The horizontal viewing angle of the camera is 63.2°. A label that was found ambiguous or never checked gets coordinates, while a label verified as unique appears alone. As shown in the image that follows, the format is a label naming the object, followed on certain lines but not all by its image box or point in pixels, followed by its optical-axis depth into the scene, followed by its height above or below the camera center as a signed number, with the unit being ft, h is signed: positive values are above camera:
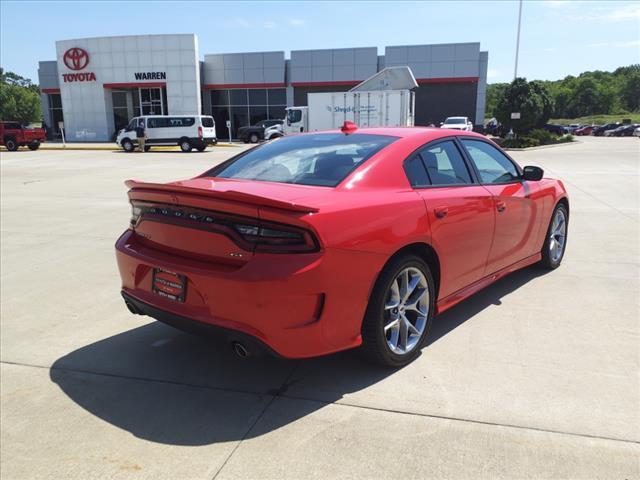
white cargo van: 100.12 -2.64
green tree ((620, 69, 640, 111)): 447.30 +21.14
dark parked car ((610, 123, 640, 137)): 198.90 -4.84
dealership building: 137.08 +10.67
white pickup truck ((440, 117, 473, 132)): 106.66 -1.02
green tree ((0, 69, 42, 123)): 352.08 +9.90
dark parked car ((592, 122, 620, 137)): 208.13 -3.96
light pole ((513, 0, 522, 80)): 148.77 +22.85
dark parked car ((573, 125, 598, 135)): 216.74 -4.90
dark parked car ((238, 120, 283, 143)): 131.13 -3.34
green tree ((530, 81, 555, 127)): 121.49 +4.33
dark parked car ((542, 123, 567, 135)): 165.95 -3.45
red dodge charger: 9.11 -2.38
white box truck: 74.13 +2.10
